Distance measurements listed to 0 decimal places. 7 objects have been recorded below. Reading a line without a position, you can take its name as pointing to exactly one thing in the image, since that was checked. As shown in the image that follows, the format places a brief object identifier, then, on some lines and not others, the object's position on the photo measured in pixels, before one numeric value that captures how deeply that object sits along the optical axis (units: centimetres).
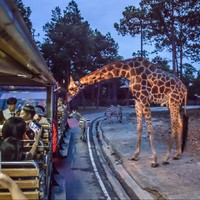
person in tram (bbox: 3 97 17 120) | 517
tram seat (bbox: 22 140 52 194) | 315
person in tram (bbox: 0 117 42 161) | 246
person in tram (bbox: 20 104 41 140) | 380
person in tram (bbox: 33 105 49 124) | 481
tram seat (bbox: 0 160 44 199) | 244
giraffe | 619
